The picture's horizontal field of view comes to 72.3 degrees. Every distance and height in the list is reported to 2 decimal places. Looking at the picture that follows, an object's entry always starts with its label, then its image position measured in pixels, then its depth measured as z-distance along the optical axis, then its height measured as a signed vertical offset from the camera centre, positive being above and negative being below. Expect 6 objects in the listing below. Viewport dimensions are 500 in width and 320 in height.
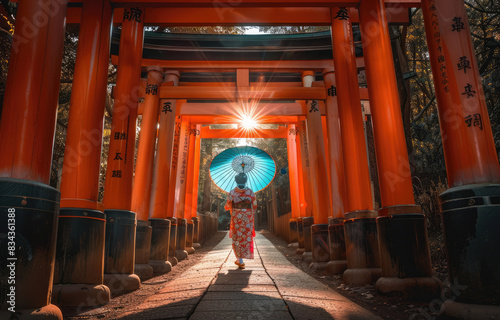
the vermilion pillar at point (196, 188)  11.63 +1.67
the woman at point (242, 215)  6.42 +0.40
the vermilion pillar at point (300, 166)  10.58 +2.20
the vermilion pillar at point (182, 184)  8.94 +1.50
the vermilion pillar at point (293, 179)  11.46 +1.89
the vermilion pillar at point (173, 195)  7.60 +1.04
